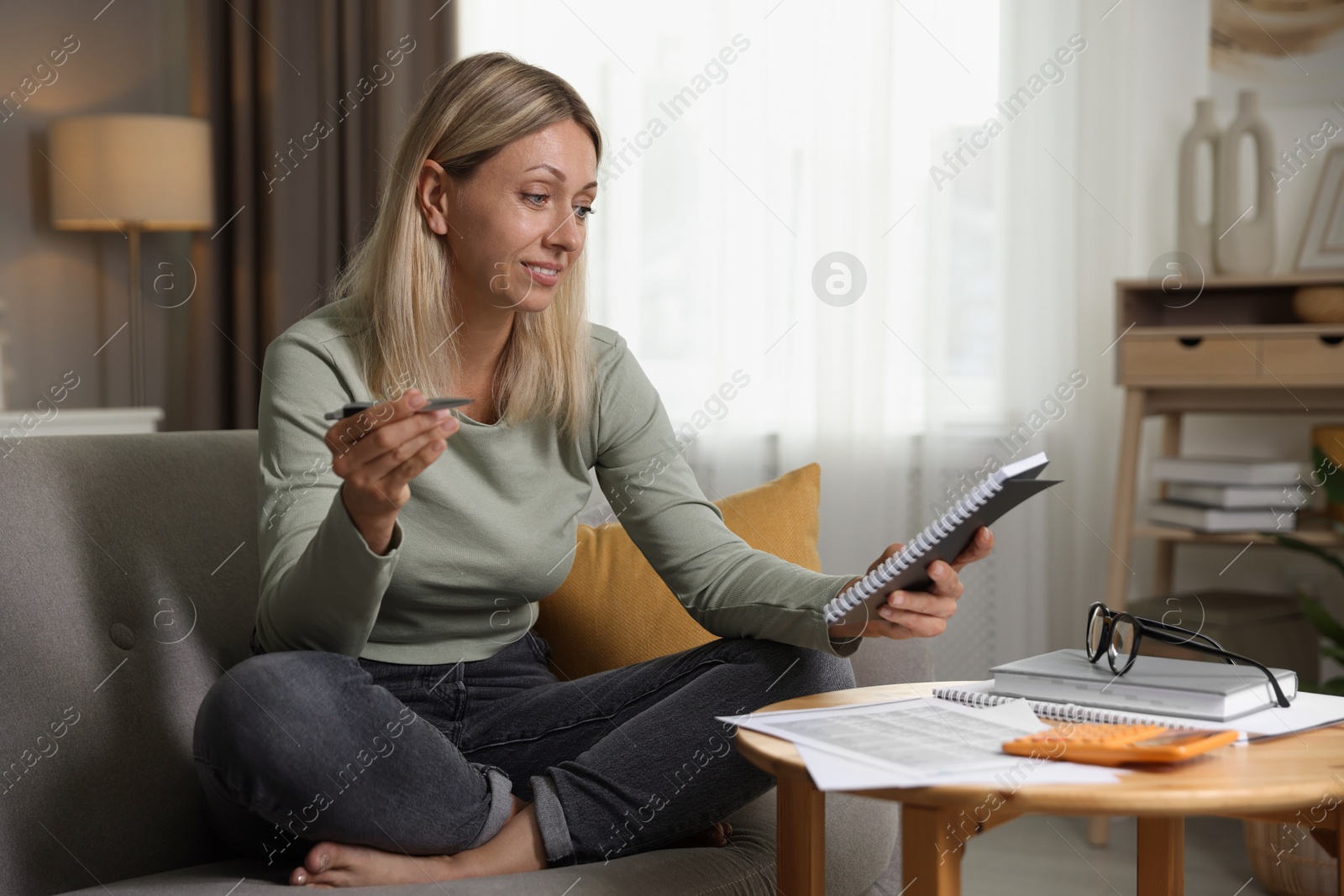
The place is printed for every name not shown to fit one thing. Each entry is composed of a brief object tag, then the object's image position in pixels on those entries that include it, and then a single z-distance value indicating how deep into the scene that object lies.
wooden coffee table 2.55
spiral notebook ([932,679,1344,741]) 3.00
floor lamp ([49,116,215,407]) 4.61
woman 3.07
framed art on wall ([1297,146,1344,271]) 4.24
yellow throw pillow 3.49
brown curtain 4.80
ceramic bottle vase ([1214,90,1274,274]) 4.20
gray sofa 3.15
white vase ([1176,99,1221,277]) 4.27
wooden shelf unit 4.03
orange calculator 2.72
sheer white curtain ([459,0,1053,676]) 4.43
